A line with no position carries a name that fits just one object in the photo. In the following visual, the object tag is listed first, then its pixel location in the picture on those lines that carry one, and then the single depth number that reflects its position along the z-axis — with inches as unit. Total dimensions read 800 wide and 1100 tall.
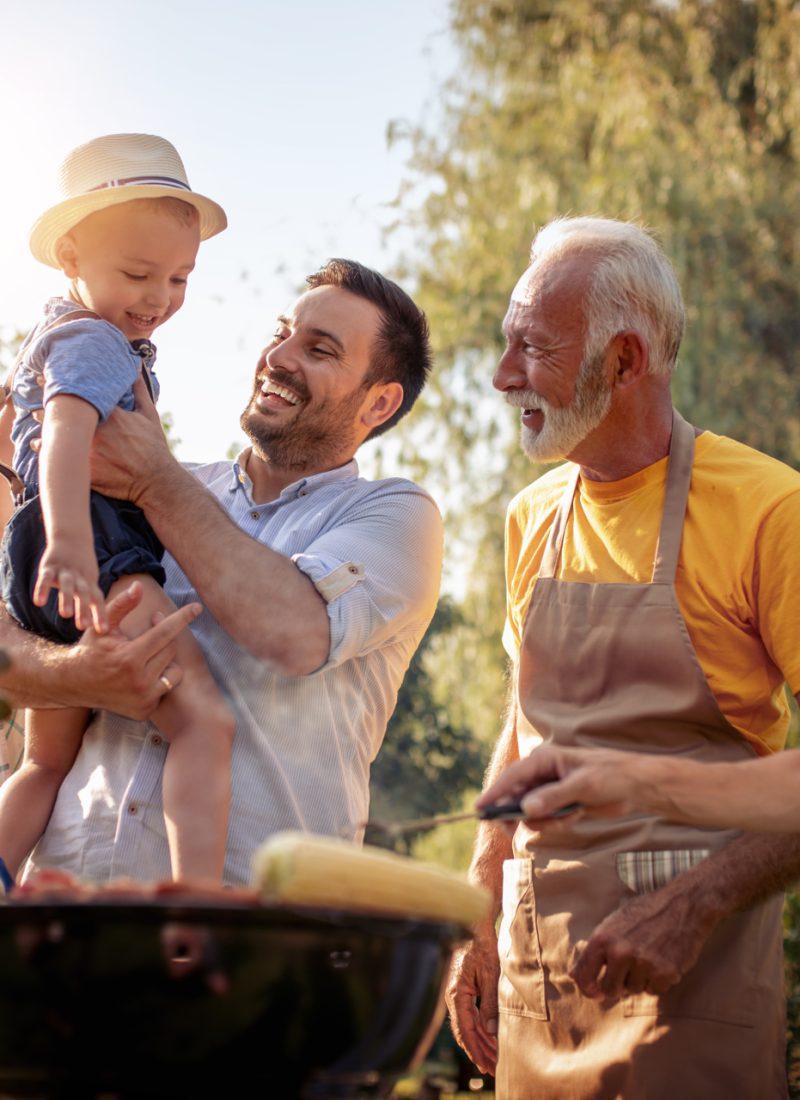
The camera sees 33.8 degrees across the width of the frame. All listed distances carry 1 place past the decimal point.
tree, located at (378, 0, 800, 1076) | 350.3
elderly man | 97.7
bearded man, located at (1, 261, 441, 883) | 99.4
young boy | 95.1
